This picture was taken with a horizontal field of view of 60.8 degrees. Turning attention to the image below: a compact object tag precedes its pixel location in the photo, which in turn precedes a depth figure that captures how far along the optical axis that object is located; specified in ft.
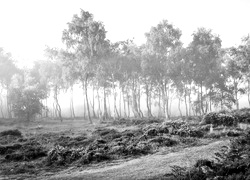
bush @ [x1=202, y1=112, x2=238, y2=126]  55.06
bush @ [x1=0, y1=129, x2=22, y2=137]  68.77
